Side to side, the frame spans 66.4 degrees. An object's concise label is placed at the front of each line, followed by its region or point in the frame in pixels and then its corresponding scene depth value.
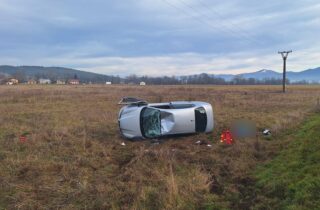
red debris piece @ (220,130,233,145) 7.87
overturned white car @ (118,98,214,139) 8.34
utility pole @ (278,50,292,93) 34.95
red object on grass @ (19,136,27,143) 8.27
